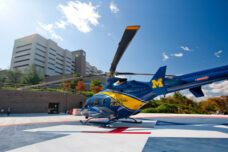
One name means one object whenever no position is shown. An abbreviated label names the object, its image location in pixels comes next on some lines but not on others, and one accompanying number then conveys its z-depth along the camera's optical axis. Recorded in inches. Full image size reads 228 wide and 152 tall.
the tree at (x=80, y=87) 1844.2
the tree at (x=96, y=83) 1827.0
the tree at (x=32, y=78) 1764.3
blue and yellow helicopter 261.7
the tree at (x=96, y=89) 1598.5
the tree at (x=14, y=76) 1931.7
